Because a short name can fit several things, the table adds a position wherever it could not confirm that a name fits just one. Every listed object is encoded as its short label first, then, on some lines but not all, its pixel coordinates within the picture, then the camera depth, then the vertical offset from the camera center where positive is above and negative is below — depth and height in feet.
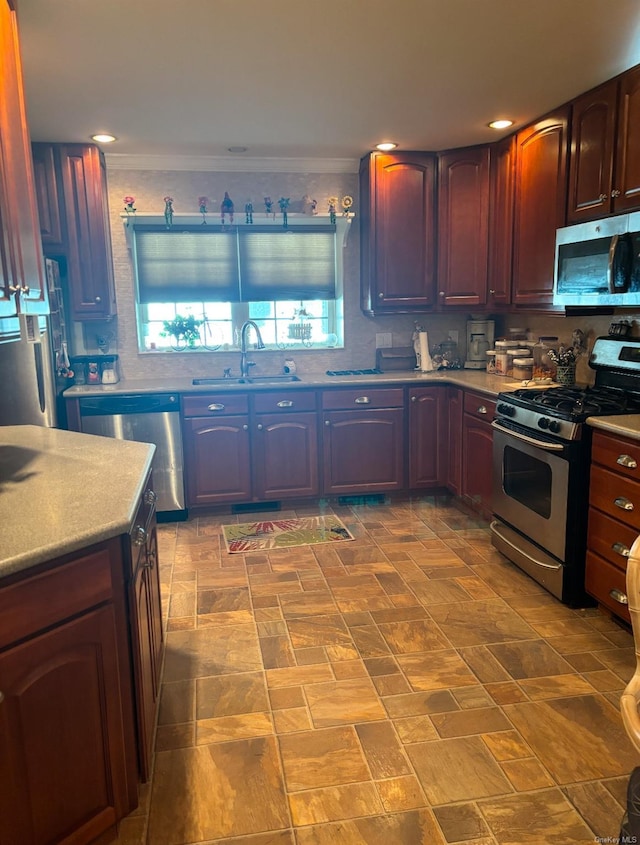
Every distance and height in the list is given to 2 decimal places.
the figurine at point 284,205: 15.11 +2.53
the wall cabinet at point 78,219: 13.23 +2.07
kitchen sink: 14.61 -1.48
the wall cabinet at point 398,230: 14.58 +1.85
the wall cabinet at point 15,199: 6.25 +1.25
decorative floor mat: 12.82 -4.48
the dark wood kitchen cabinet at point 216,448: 13.93 -2.85
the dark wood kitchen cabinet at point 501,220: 13.44 +1.88
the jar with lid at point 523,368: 13.66 -1.26
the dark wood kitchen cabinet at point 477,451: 12.95 -2.92
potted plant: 15.49 -0.32
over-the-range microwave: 9.76 +0.70
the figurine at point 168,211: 14.55 +2.36
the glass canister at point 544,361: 13.48 -1.13
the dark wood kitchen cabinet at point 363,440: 14.61 -2.88
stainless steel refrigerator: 9.61 -0.85
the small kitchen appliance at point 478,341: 15.83 -0.78
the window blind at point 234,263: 15.05 +1.23
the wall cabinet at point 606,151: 9.83 +2.49
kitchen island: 4.50 -2.57
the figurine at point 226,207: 14.78 +2.45
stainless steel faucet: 15.26 -0.72
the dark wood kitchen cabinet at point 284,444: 14.28 -2.88
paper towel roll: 15.72 -1.05
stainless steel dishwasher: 13.47 -2.24
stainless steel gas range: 9.50 -2.49
